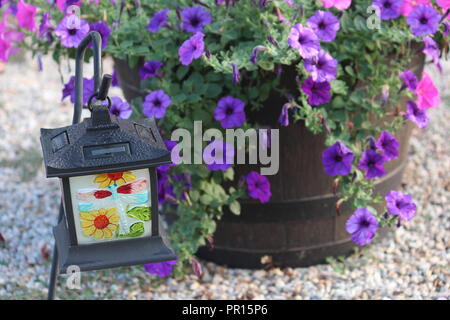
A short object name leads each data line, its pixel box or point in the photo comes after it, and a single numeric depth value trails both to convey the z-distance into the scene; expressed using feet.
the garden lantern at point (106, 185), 4.38
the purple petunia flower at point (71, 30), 6.61
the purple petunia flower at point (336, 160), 6.99
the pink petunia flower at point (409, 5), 7.10
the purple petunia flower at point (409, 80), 7.29
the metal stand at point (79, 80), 4.84
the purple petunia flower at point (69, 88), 7.47
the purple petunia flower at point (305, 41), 6.24
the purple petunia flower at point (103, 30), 6.82
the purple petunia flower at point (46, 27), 7.32
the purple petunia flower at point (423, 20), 6.77
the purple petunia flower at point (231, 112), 6.89
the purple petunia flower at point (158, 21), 6.94
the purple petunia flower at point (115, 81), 8.34
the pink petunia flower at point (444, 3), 6.68
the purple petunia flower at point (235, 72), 6.31
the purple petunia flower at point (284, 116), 6.64
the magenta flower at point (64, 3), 7.12
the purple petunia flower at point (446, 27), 6.87
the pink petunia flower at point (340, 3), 6.76
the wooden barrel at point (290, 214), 7.55
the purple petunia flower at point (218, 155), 6.86
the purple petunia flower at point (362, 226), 7.04
